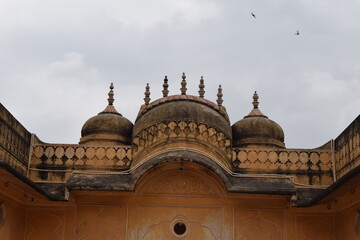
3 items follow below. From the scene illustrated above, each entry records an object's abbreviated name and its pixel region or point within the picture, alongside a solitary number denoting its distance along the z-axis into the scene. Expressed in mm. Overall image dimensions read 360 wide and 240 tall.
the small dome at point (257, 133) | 11781
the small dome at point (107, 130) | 11906
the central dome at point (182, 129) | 10062
